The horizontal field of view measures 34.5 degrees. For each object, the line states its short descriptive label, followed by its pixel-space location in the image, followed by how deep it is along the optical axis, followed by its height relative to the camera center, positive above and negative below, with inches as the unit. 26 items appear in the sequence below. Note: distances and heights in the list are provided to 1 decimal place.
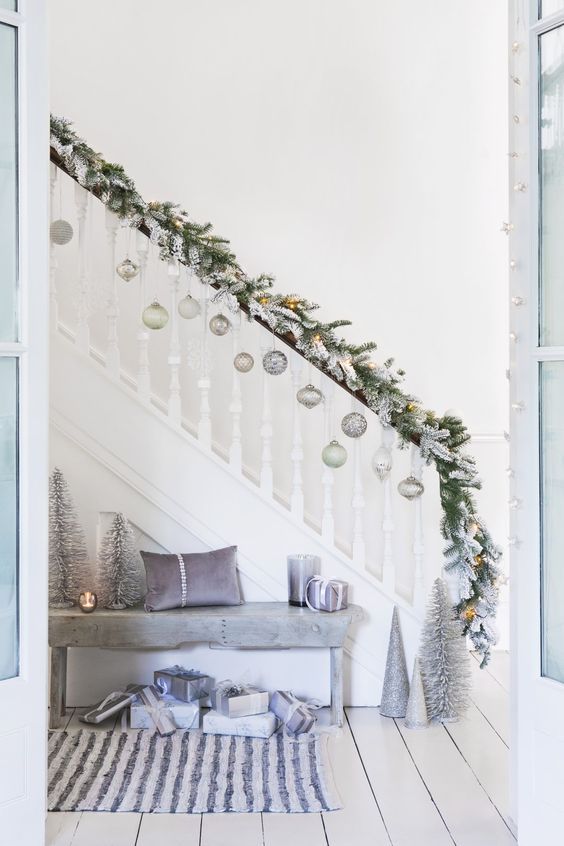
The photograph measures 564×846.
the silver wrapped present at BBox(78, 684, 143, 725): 118.8 -36.1
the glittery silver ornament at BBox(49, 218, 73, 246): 125.3 +28.0
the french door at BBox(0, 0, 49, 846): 84.7 +3.7
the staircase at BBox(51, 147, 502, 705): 128.6 -7.8
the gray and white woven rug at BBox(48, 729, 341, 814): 97.8 -39.3
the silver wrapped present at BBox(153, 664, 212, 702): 120.9 -33.6
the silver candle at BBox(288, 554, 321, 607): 127.0 -19.8
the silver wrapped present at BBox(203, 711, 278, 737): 116.4 -37.5
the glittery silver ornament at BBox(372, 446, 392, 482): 125.9 -4.1
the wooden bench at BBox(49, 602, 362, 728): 120.6 -26.4
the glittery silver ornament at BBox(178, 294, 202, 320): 126.3 +17.4
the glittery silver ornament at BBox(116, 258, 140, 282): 126.3 +22.9
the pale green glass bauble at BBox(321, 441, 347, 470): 126.3 -2.9
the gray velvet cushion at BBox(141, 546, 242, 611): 123.6 -20.1
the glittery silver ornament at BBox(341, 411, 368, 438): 124.4 +1.1
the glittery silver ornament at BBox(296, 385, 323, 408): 125.1 +5.1
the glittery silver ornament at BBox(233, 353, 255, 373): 126.2 +9.9
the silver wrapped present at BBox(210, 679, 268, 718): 117.5 -34.8
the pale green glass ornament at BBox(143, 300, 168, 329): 125.8 +16.4
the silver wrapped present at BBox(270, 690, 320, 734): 117.3 -36.5
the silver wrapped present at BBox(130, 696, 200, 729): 118.7 -36.8
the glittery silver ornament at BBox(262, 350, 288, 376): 123.5 +9.7
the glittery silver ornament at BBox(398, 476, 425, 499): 126.1 -7.6
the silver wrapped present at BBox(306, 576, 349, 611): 124.7 -22.2
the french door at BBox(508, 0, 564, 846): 83.8 +1.9
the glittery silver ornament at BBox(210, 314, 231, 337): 125.3 +15.0
